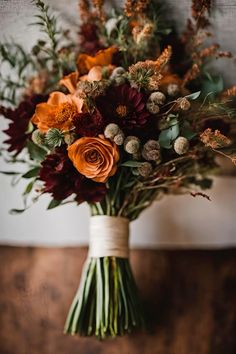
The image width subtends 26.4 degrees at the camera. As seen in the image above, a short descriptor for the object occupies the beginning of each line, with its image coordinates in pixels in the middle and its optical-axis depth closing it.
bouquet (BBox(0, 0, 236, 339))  0.88
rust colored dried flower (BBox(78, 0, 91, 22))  1.06
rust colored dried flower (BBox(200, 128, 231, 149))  0.84
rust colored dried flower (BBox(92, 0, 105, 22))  1.03
